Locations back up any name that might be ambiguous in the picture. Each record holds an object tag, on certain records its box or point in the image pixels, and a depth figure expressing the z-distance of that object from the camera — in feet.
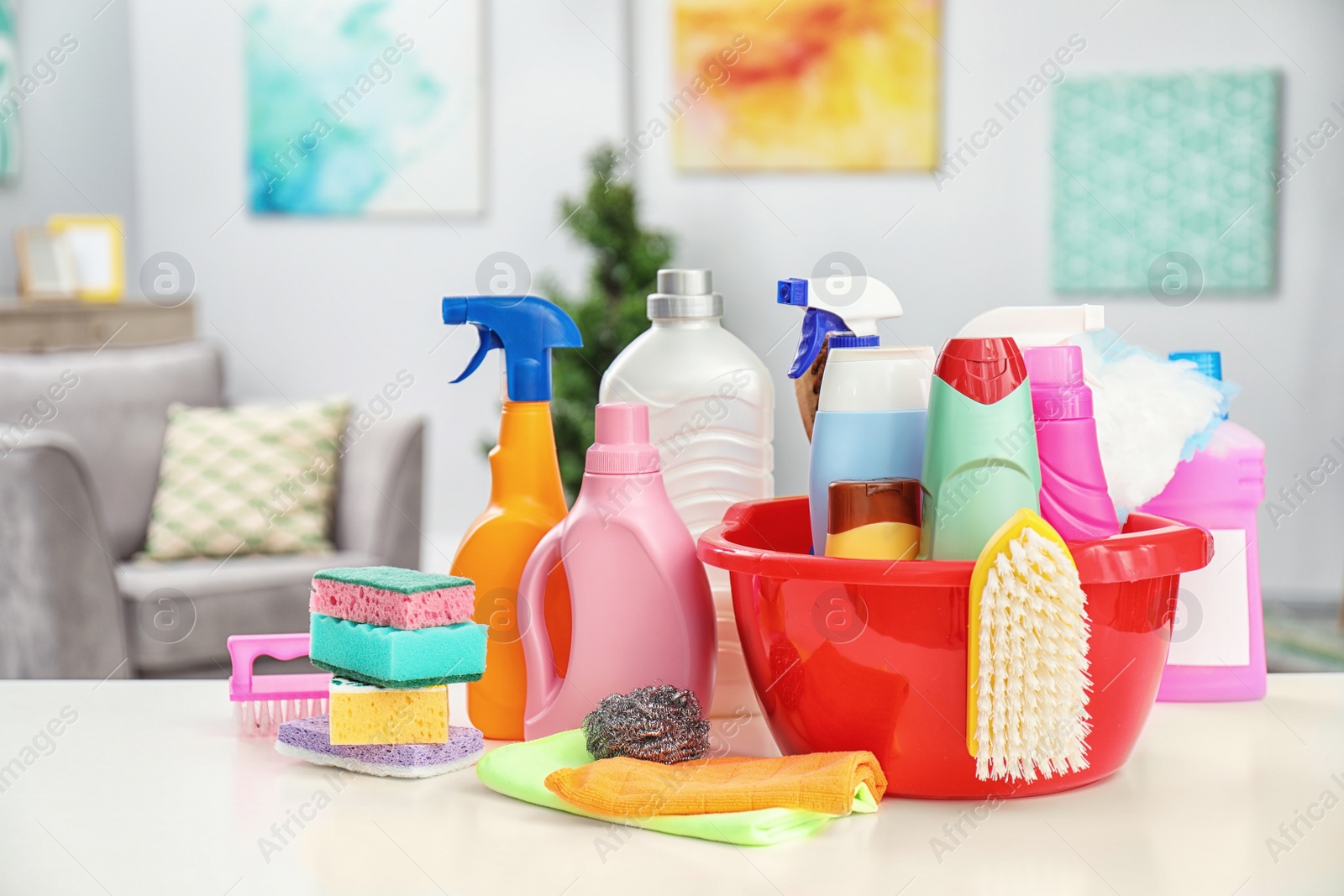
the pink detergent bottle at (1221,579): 6.55
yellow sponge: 6.13
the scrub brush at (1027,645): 5.85
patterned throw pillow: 16.60
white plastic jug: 6.48
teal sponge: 6.05
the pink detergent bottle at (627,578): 6.25
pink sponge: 6.08
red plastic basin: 5.93
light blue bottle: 6.15
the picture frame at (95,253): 23.77
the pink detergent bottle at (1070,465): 6.09
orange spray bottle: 6.40
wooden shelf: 20.94
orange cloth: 5.92
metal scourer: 6.09
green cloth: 5.88
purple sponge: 6.20
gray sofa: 13.62
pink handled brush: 6.46
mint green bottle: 5.96
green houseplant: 21.61
